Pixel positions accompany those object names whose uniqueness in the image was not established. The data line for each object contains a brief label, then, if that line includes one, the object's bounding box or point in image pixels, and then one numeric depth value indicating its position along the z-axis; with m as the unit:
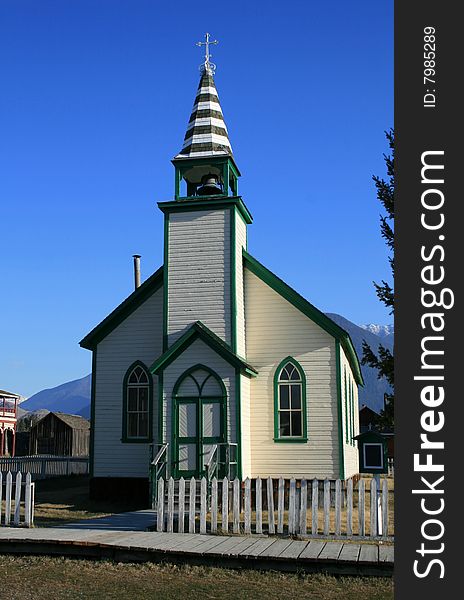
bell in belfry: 21.22
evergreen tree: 19.59
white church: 19.12
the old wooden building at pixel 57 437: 64.06
